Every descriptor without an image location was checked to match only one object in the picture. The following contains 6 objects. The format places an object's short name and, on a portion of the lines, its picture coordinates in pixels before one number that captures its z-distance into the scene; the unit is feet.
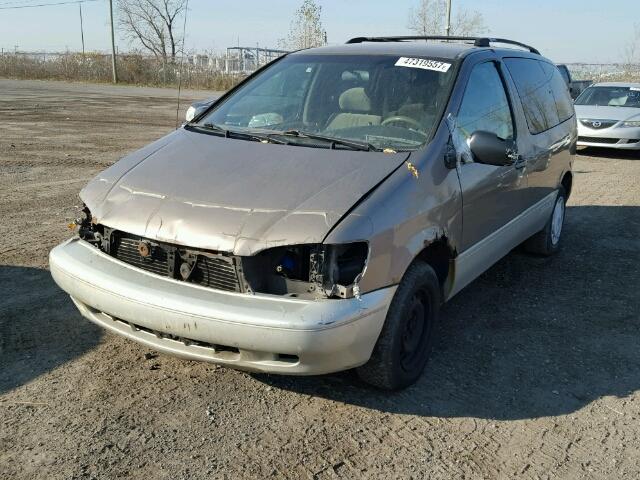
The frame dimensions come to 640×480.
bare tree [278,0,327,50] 112.47
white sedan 42.22
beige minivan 9.40
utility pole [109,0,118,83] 142.10
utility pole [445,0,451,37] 100.82
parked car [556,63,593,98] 53.33
